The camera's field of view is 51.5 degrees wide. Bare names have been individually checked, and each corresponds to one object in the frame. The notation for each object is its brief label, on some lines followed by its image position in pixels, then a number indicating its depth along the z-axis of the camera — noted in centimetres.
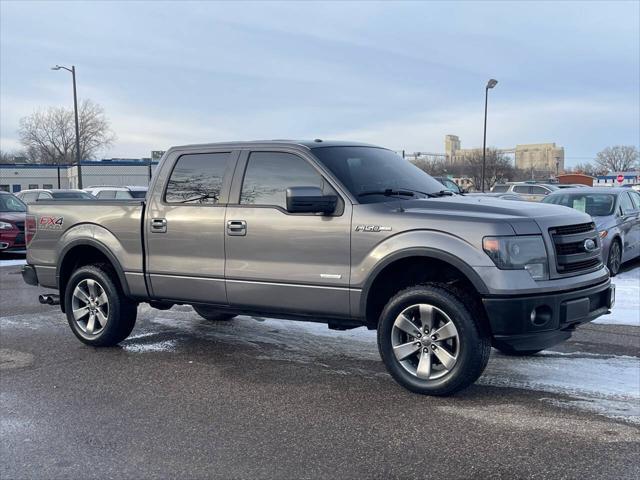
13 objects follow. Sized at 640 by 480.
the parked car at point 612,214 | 1107
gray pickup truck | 475
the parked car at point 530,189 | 2798
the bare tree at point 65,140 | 8156
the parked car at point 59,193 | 2191
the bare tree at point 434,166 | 7981
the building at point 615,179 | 6854
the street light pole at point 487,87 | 3656
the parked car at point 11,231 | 1537
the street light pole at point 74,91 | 3288
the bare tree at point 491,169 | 6593
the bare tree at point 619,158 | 11881
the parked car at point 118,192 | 2208
